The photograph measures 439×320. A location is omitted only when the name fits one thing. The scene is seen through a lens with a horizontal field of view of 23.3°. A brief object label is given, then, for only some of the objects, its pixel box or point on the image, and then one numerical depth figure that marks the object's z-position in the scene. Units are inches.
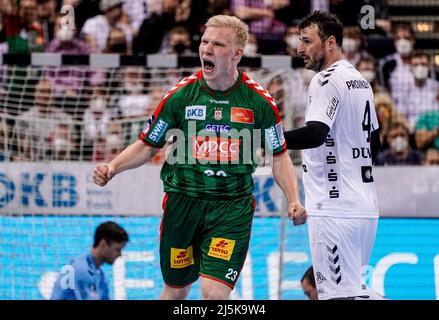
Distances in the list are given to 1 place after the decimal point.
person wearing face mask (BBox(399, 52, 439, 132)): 491.8
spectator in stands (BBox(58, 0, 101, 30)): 527.2
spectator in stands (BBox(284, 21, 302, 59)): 502.6
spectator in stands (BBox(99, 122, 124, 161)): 447.2
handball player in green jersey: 288.4
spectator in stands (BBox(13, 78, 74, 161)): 447.2
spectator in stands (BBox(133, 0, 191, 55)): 508.7
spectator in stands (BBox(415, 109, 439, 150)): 480.7
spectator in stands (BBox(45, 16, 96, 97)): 465.4
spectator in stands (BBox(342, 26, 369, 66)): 473.4
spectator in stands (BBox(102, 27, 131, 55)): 486.0
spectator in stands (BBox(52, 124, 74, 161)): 448.5
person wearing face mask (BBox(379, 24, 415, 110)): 496.1
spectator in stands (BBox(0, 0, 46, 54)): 469.1
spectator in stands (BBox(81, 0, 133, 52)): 504.8
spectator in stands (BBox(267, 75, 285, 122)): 441.1
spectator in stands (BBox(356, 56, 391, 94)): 478.9
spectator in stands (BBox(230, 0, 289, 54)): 524.4
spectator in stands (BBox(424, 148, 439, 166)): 472.4
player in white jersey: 292.2
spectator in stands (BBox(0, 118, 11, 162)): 442.3
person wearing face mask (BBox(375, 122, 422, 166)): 469.7
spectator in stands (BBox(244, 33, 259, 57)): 498.9
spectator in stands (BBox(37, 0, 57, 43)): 512.2
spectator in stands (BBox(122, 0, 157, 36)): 519.2
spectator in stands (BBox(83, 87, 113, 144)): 450.9
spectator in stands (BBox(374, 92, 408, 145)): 478.9
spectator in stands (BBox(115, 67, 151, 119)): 457.7
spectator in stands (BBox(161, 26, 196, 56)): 491.2
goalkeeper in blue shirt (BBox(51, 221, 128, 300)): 383.6
